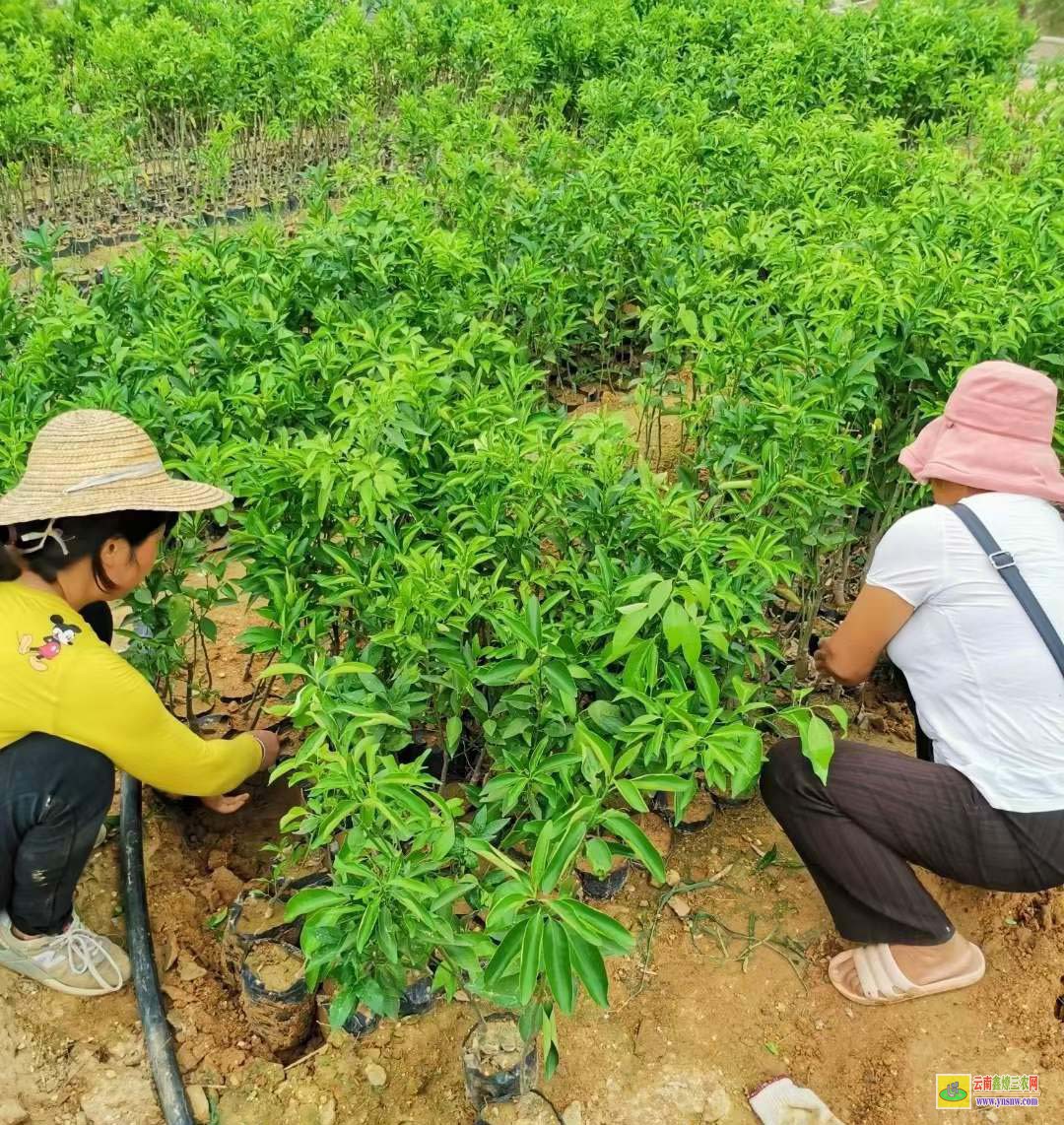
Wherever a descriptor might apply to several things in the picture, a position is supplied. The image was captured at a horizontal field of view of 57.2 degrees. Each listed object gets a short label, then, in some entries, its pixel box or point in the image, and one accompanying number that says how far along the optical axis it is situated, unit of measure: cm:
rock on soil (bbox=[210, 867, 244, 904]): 278
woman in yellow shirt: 221
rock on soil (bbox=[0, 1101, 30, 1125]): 225
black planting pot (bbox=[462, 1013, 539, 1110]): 219
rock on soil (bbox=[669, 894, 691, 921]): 274
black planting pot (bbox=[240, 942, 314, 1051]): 232
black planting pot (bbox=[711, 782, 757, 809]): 301
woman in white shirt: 230
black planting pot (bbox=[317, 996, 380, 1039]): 234
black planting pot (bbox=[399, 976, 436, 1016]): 235
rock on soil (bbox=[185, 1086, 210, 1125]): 230
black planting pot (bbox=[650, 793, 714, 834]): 288
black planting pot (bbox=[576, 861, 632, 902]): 268
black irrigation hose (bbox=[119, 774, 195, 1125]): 227
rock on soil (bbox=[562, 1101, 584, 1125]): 228
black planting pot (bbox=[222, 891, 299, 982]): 241
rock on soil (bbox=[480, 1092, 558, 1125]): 224
